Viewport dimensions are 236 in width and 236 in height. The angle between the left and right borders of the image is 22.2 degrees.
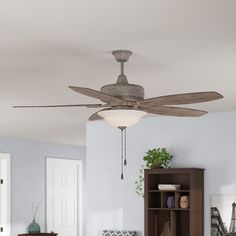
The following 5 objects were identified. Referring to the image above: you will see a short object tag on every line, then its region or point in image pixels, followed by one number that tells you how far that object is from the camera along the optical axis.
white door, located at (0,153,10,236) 9.45
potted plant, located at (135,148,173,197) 6.80
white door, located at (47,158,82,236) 10.48
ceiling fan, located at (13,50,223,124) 3.90
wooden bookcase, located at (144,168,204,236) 6.50
